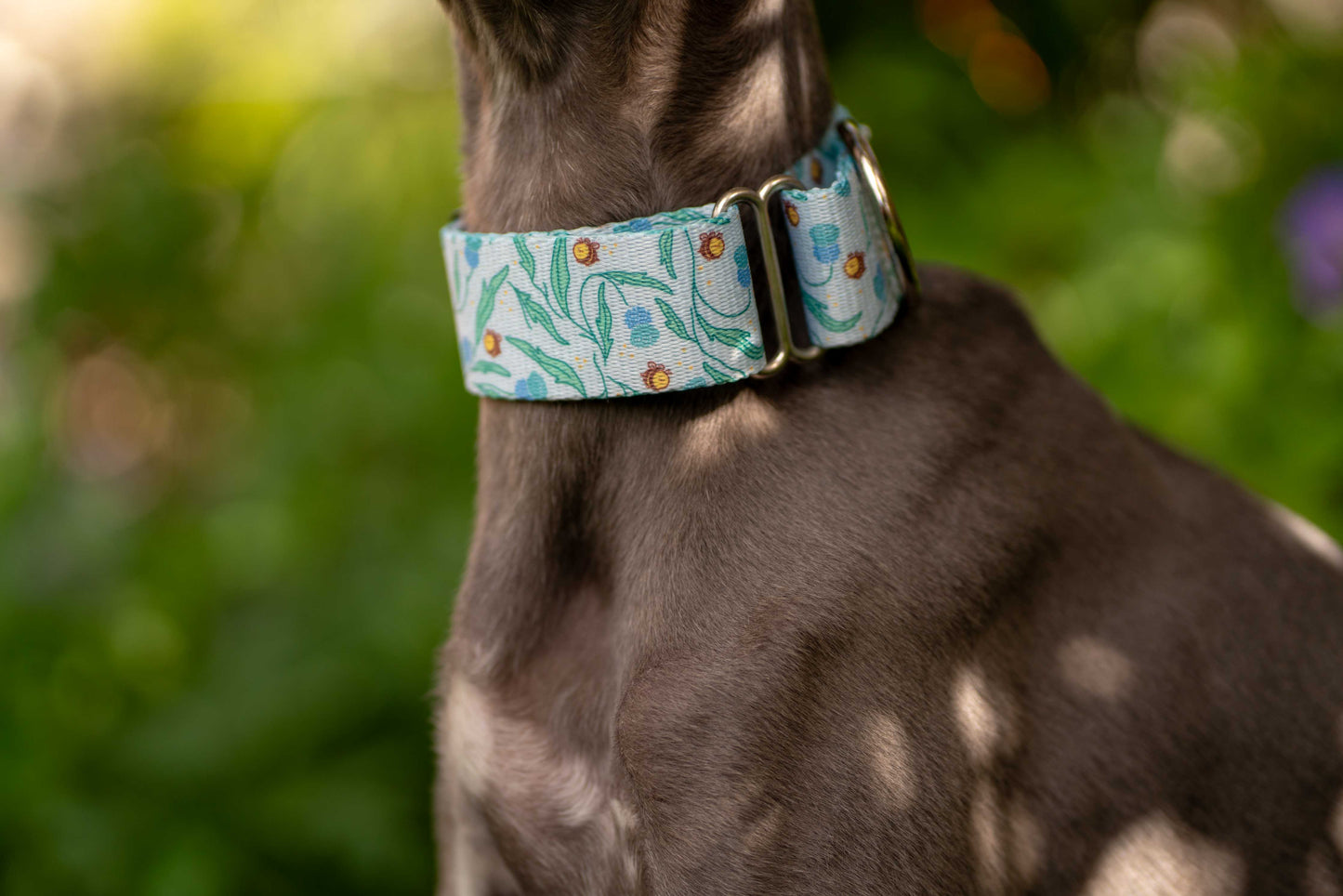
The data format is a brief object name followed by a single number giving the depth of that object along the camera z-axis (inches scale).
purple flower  43.7
